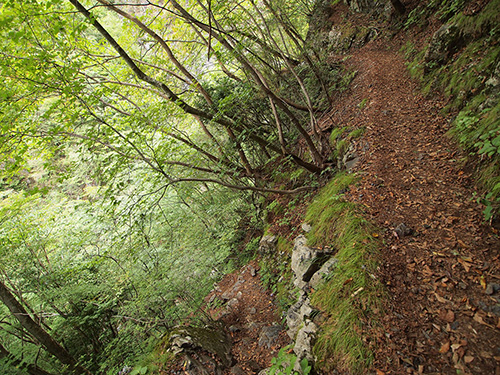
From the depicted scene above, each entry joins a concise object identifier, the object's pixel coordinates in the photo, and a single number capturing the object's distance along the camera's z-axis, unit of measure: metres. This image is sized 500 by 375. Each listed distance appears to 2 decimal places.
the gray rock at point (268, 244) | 6.00
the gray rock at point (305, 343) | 2.93
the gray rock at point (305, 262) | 3.90
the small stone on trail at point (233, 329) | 4.88
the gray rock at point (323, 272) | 3.52
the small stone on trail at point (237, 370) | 3.85
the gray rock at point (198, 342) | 3.92
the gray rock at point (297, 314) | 3.45
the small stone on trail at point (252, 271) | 6.29
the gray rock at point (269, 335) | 4.22
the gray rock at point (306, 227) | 4.72
